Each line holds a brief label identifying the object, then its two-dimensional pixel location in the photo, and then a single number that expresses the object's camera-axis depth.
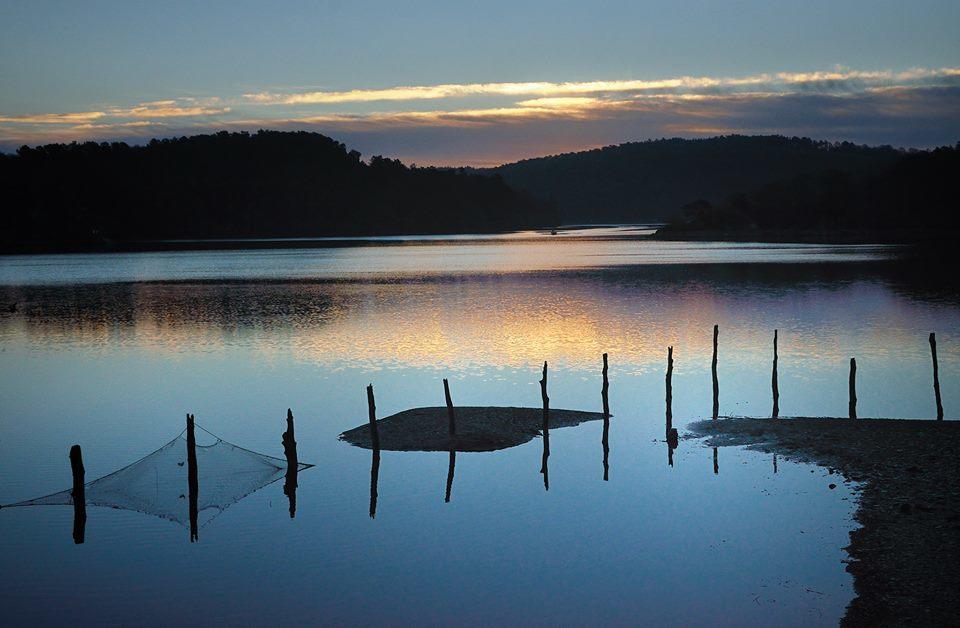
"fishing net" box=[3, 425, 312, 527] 24.17
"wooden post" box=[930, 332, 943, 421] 32.38
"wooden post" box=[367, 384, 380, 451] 28.25
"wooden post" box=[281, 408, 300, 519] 26.50
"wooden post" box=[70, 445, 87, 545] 22.38
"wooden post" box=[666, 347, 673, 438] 32.62
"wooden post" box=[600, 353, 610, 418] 32.09
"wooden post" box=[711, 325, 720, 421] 33.97
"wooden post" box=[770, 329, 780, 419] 34.06
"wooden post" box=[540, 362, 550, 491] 28.61
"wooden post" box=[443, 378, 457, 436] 29.08
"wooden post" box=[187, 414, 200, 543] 23.23
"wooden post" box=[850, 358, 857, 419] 31.78
